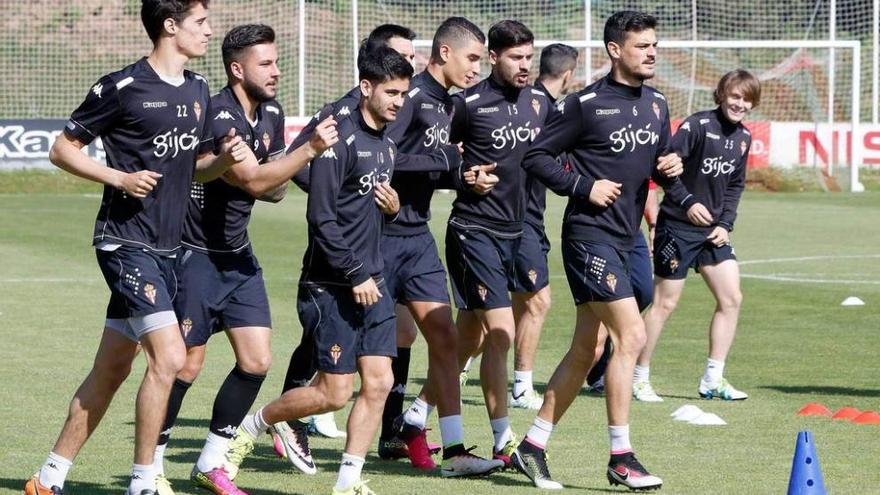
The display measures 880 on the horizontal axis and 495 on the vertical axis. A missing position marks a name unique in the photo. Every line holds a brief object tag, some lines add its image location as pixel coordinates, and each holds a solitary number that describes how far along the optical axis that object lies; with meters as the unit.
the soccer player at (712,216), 22.86
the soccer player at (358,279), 14.85
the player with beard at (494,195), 18.06
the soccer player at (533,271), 20.80
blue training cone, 13.20
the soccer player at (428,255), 17.09
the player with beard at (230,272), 15.80
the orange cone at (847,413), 20.06
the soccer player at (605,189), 16.02
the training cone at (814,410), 20.34
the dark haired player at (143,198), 14.09
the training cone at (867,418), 19.77
